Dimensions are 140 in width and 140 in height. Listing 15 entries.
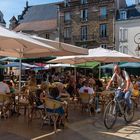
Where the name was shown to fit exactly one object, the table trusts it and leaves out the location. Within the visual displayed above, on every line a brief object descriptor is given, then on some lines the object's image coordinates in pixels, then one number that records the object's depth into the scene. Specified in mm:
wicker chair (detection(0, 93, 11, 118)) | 5396
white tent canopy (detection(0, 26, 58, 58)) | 4205
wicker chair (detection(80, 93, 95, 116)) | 6139
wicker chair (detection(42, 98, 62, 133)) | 4675
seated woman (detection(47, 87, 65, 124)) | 4795
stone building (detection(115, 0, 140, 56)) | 25202
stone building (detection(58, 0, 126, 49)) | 26696
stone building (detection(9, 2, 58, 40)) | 30163
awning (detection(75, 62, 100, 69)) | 12039
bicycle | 5044
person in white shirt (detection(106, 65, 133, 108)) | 5297
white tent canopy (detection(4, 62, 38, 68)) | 15530
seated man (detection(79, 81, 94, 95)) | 6237
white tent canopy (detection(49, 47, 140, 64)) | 7401
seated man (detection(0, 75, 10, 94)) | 5645
